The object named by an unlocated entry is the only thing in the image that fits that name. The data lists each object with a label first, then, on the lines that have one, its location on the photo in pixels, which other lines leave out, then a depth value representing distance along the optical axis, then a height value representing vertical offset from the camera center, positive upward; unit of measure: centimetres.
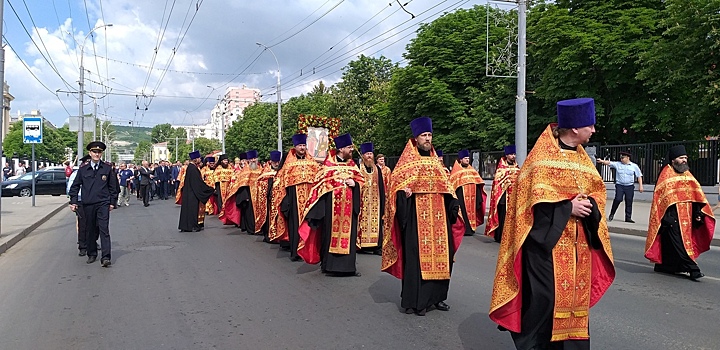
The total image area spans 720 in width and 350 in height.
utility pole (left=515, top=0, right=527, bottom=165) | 1739 +207
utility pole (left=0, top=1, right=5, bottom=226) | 1326 +227
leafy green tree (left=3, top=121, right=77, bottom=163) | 5941 +253
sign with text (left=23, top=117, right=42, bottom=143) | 2036 +122
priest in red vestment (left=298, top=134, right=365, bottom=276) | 859 -57
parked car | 3036 -91
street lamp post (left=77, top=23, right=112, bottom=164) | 3201 +309
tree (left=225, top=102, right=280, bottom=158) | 7000 +476
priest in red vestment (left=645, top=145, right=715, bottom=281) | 830 -67
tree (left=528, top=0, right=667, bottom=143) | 2531 +490
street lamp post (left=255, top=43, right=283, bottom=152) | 3897 +287
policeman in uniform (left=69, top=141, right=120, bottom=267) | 971 -44
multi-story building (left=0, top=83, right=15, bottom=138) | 7244 +765
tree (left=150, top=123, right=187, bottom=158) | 14850 +880
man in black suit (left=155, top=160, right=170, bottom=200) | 3044 -52
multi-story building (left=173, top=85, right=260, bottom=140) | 14608 +1862
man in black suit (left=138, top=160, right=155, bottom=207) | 2570 -70
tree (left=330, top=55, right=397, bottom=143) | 4709 +594
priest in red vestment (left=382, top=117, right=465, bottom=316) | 634 -58
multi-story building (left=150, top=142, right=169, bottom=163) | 15023 +431
